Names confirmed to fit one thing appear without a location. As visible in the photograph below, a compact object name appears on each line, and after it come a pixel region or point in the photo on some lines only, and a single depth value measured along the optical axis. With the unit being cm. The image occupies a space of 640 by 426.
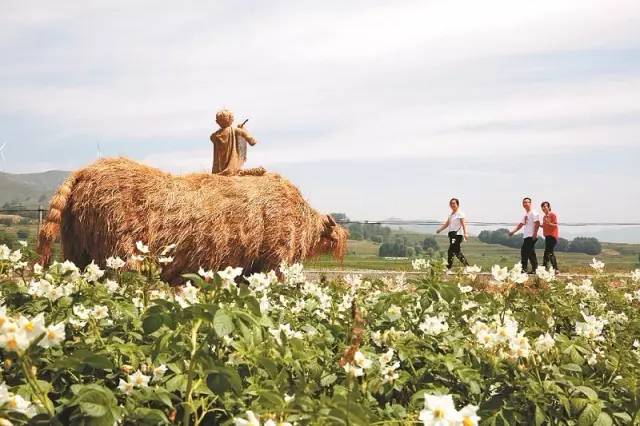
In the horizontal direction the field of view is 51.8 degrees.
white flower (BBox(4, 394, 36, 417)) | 178
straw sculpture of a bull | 892
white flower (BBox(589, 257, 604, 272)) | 669
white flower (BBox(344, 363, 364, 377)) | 169
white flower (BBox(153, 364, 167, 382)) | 229
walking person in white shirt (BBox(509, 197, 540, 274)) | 1552
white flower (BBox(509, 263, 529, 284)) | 369
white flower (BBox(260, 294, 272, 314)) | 296
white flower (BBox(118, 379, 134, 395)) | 219
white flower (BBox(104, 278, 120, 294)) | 381
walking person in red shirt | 1555
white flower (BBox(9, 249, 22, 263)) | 377
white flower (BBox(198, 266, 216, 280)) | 285
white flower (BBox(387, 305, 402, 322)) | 341
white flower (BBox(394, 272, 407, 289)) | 541
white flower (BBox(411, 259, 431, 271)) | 454
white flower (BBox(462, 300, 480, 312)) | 402
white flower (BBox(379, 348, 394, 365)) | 266
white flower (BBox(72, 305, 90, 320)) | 282
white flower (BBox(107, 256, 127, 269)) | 426
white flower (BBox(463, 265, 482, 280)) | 428
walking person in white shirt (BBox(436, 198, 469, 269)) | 1477
